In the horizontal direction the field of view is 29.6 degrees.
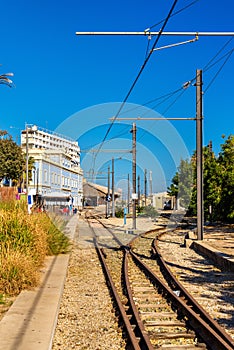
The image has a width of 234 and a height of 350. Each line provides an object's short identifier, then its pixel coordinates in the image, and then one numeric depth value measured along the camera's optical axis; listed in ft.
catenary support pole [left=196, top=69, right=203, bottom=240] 62.54
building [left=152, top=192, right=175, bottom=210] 368.19
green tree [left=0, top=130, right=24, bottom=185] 191.72
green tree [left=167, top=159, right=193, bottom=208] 172.39
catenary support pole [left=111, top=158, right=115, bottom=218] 172.65
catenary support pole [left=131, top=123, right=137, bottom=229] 100.58
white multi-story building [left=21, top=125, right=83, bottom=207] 205.69
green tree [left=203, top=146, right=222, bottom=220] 98.37
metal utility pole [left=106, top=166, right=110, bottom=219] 181.31
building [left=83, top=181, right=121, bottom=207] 410.72
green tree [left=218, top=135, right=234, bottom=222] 88.69
